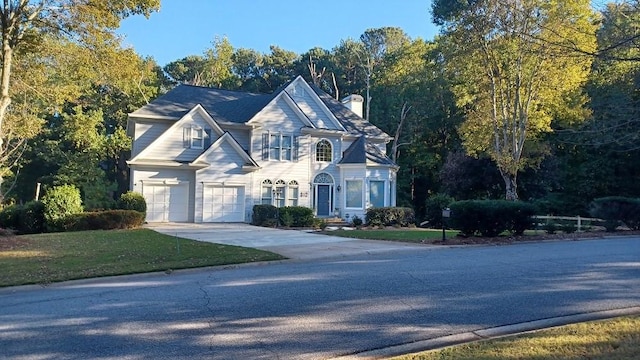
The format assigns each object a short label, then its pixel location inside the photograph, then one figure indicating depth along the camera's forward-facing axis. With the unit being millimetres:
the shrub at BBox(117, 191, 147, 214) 25734
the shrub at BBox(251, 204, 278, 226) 27794
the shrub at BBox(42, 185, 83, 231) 22844
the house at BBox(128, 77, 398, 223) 28625
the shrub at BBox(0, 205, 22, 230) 24844
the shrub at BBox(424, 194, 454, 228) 29391
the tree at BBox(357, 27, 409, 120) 57916
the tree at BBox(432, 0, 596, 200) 25062
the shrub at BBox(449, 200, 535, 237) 17625
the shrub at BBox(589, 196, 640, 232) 20938
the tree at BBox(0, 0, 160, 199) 17281
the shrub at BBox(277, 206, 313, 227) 27188
